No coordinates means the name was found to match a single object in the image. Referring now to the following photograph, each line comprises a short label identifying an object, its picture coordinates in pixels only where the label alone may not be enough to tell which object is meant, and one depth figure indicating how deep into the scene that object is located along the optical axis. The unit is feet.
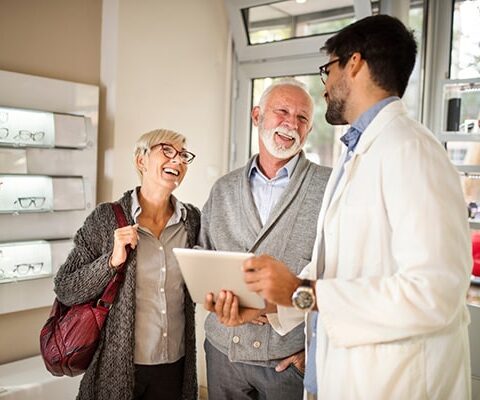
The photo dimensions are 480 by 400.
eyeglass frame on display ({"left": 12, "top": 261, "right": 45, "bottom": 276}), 7.37
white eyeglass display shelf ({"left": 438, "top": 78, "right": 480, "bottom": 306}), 7.89
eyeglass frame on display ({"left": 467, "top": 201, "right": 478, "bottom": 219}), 7.97
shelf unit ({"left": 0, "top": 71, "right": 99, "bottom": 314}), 7.27
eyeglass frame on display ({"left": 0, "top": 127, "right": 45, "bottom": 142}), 7.16
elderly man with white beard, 5.42
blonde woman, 5.32
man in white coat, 3.39
